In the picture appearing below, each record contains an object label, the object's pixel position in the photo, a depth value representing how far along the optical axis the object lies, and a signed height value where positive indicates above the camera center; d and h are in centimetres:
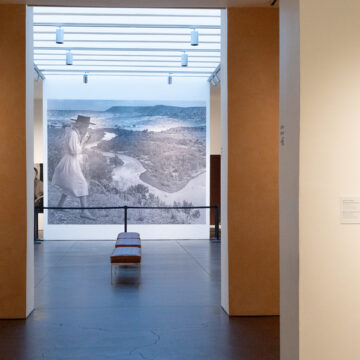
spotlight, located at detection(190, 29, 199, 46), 1306 +314
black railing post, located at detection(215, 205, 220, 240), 1914 -187
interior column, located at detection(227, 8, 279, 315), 799 +2
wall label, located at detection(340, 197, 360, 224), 445 -32
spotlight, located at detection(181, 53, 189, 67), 1555 +311
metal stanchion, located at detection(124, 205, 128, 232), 1812 -154
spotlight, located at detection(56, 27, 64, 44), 1306 +319
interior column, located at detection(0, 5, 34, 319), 770 +9
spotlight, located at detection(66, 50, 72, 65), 1542 +312
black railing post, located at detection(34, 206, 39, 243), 1885 -202
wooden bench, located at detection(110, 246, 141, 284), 1113 -176
